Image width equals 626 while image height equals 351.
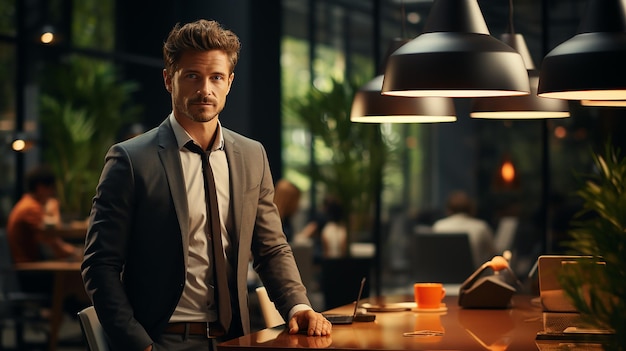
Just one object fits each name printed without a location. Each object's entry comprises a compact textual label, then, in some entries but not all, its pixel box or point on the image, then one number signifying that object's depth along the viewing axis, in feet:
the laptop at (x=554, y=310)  10.73
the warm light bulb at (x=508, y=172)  34.22
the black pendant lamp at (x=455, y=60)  10.94
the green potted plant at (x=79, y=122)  35.24
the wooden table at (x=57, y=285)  27.32
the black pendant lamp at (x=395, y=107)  14.26
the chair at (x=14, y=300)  27.37
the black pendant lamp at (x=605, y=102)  14.11
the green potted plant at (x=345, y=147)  31.68
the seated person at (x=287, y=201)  30.48
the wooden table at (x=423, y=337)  9.98
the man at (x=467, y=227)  31.30
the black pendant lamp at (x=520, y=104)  15.08
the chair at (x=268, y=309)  13.24
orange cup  13.66
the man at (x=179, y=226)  10.51
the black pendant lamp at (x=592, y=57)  10.80
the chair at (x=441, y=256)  28.02
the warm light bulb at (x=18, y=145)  29.32
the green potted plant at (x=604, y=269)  6.23
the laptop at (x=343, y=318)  11.75
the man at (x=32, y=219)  28.48
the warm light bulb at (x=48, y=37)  31.94
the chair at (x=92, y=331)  10.72
